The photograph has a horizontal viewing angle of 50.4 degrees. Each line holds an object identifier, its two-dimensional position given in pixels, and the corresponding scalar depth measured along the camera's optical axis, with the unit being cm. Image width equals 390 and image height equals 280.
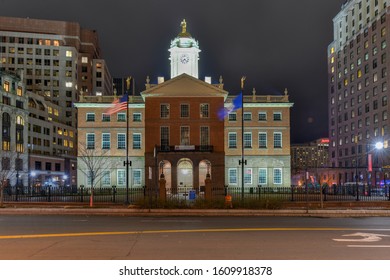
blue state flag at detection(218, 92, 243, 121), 6297
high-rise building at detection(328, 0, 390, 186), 10112
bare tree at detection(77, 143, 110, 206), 6569
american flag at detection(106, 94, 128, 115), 4218
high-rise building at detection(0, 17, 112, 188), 12862
